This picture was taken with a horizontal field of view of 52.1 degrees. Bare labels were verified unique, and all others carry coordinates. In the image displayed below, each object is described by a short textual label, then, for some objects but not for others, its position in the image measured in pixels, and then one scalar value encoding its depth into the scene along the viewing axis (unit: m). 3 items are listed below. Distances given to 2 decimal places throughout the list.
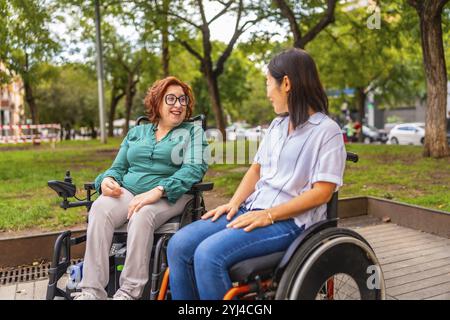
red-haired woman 2.62
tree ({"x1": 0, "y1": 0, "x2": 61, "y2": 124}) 10.06
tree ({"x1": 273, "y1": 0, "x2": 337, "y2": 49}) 12.76
